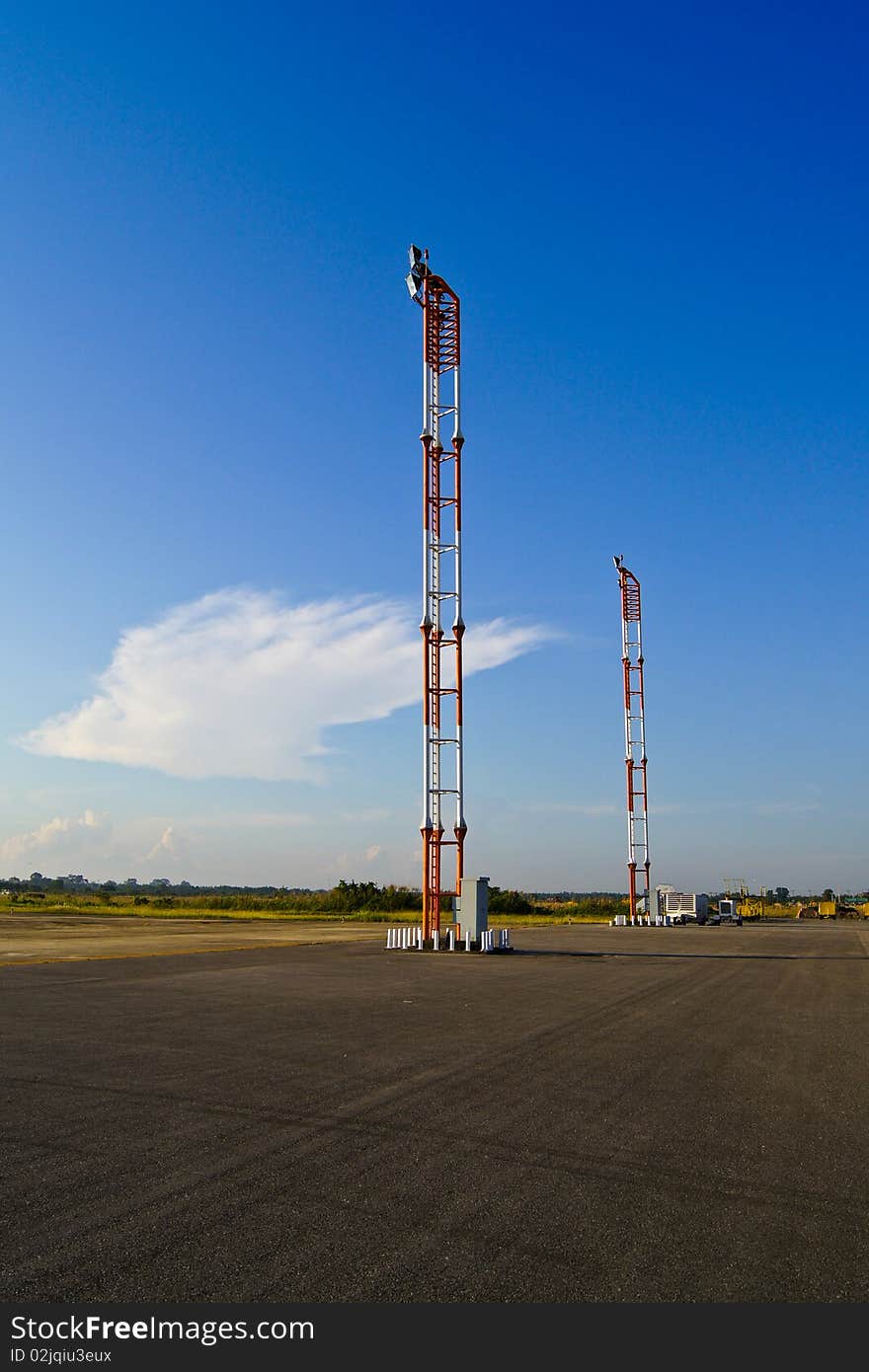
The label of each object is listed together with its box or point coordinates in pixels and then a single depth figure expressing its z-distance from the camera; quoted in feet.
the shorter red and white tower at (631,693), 224.33
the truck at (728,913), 284.20
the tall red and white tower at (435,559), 116.88
